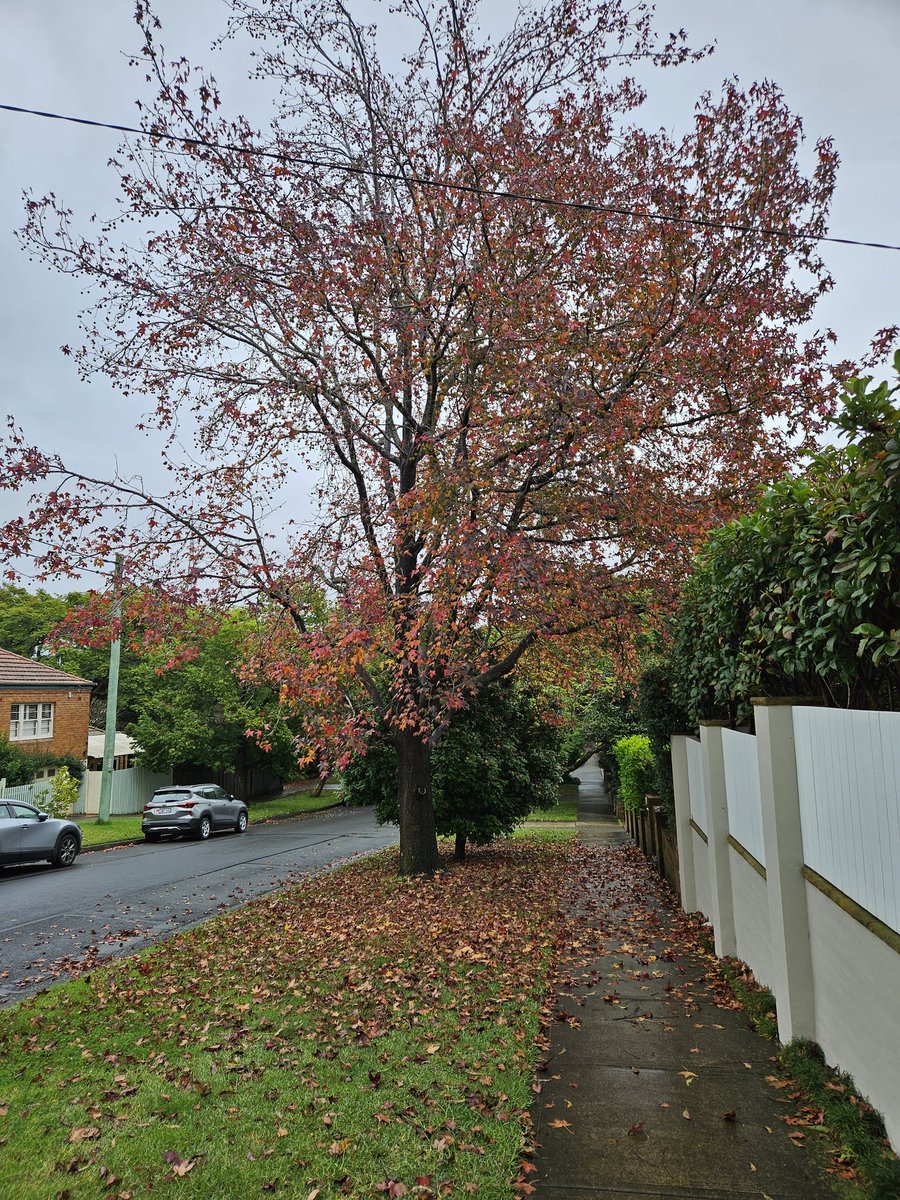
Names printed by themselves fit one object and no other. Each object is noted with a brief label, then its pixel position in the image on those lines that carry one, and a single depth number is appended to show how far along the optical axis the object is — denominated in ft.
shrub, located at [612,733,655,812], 48.13
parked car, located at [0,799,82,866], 51.65
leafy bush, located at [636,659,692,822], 34.28
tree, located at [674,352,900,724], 11.50
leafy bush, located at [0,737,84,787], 82.33
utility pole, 78.84
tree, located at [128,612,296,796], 100.42
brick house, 96.22
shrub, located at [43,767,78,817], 75.66
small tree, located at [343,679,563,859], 46.75
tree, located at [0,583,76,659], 160.04
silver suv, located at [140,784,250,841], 73.56
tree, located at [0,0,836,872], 30.68
